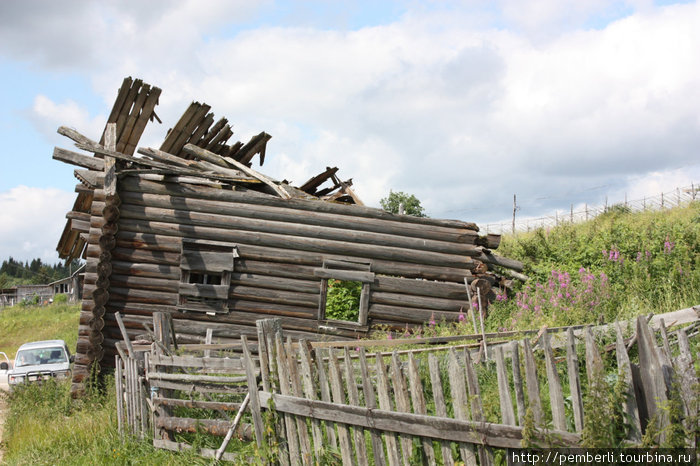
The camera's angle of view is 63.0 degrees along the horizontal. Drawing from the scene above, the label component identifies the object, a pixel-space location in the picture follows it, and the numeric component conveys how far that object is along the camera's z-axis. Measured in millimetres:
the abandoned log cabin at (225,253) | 11727
